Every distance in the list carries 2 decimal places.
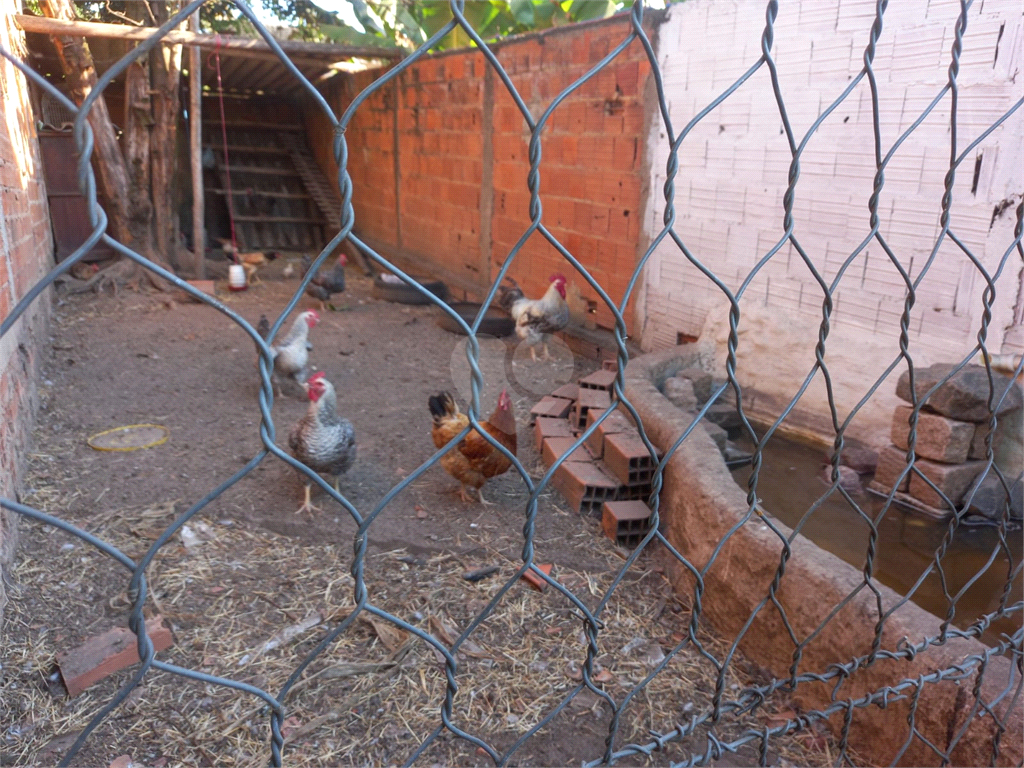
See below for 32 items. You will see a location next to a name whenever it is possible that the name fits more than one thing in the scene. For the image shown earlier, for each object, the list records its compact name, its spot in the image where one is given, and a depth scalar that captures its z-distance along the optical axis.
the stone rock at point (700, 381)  4.76
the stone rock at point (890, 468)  3.79
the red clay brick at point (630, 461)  3.67
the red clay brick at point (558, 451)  4.02
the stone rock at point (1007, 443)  3.59
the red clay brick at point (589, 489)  3.69
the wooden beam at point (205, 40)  6.34
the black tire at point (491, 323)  6.92
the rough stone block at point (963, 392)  3.48
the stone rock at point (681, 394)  4.41
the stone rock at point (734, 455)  4.34
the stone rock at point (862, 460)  4.09
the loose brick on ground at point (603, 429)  3.98
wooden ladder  12.30
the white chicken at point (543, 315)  6.05
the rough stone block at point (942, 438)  3.58
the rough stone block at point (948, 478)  3.60
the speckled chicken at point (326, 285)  8.12
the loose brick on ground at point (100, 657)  2.34
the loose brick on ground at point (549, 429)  4.30
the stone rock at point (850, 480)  3.96
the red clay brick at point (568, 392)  4.92
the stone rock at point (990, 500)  3.59
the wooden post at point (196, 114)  8.30
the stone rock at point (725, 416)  4.79
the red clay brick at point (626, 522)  3.43
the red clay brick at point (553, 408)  4.64
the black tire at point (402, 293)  8.49
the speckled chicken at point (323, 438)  3.59
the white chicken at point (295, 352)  5.26
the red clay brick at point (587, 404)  4.31
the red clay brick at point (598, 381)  4.64
